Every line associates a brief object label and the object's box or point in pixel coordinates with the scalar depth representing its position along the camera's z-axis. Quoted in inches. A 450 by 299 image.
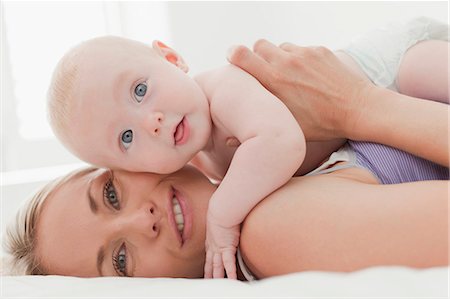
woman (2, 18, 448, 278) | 32.7
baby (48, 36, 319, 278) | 35.5
